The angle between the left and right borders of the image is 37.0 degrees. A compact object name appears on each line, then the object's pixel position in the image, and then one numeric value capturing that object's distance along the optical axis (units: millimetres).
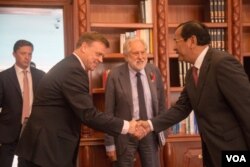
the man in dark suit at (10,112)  3324
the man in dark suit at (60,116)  2203
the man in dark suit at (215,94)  1945
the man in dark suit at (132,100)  2990
